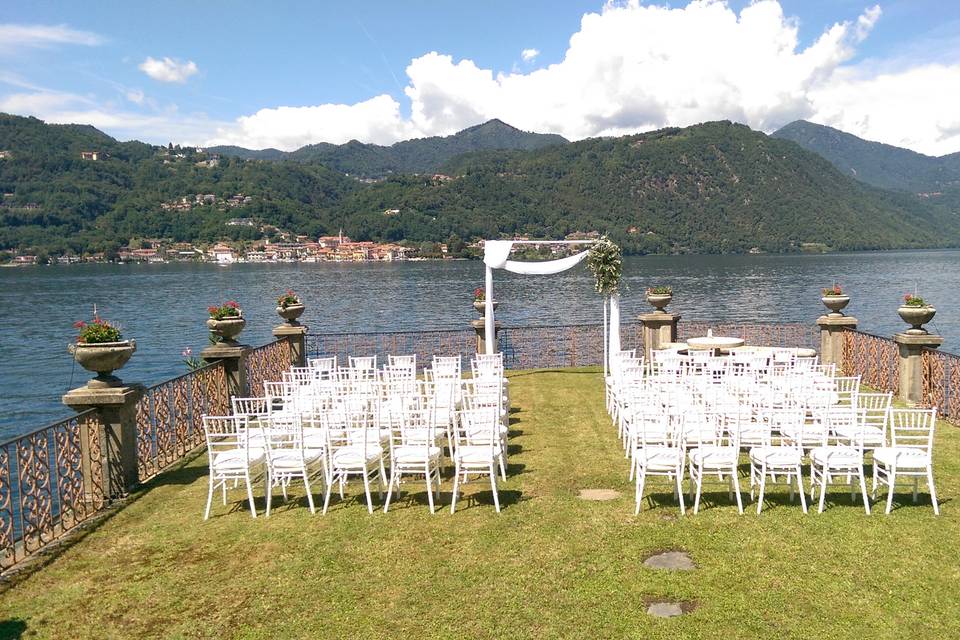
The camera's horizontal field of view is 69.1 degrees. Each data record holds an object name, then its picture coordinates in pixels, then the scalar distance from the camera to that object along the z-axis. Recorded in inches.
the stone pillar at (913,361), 454.0
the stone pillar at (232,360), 427.5
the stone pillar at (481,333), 626.5
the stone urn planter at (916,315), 448.5
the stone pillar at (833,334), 571.8
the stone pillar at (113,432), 287.9
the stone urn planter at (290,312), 562.9
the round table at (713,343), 542.6
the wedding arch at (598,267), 550.0
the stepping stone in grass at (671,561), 208.7
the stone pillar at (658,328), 628.1
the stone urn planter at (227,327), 423.2
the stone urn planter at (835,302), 557.8
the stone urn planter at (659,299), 626.2
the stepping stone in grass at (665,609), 179.4
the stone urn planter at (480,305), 612.7
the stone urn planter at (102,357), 288.8
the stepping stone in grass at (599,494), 276.7
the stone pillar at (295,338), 563.8
